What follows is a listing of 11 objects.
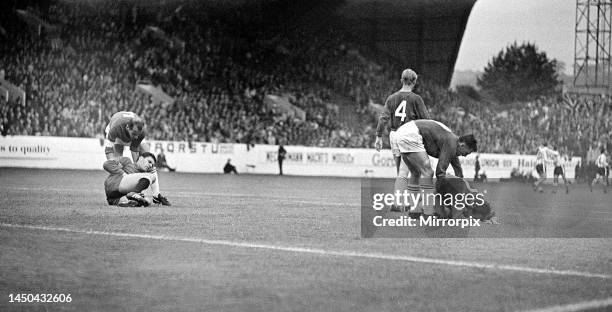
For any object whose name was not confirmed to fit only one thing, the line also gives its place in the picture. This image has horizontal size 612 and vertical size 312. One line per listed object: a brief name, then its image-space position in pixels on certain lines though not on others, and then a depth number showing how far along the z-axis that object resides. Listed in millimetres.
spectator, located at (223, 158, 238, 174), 40000
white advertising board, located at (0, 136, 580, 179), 35625
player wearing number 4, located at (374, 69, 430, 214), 12977
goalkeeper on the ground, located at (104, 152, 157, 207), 13703
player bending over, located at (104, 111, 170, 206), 13633
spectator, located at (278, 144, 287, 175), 41438
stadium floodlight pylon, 50125
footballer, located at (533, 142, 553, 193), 31078
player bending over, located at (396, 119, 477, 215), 11258
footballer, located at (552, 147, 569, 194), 32375
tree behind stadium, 117950
